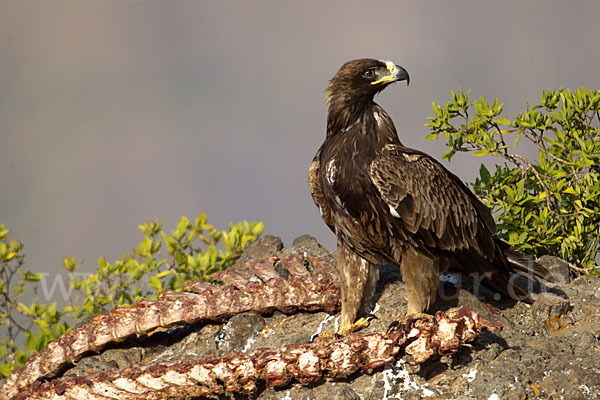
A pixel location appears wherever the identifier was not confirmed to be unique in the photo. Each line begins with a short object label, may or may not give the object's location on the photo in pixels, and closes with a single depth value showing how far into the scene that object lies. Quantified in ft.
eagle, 39.50
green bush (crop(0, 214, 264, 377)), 56.85
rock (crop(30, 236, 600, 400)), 36.81
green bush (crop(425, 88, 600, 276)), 52.24
